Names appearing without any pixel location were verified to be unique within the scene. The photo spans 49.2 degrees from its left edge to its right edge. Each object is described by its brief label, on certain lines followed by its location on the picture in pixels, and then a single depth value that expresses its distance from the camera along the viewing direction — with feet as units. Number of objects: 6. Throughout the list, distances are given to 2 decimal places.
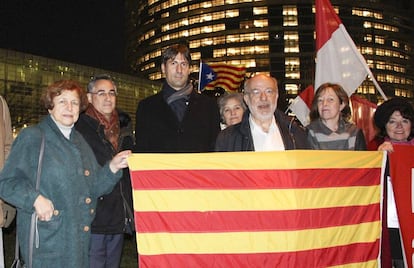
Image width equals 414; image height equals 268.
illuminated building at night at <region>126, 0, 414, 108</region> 300.81
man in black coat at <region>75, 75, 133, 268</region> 13.38
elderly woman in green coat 10.52
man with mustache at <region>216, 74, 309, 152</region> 13.53
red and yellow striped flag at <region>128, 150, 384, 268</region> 11.59
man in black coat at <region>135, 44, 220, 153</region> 15.02
